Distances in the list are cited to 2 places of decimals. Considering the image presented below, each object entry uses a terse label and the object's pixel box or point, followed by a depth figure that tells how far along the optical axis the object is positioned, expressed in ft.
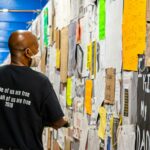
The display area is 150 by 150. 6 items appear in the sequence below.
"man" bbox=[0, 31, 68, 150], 9.29
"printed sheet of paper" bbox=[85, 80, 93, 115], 12.28
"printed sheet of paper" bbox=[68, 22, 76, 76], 14.82
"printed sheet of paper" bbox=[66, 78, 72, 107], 15.42
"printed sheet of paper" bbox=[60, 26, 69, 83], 16.19
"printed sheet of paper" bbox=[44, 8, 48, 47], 22.34
